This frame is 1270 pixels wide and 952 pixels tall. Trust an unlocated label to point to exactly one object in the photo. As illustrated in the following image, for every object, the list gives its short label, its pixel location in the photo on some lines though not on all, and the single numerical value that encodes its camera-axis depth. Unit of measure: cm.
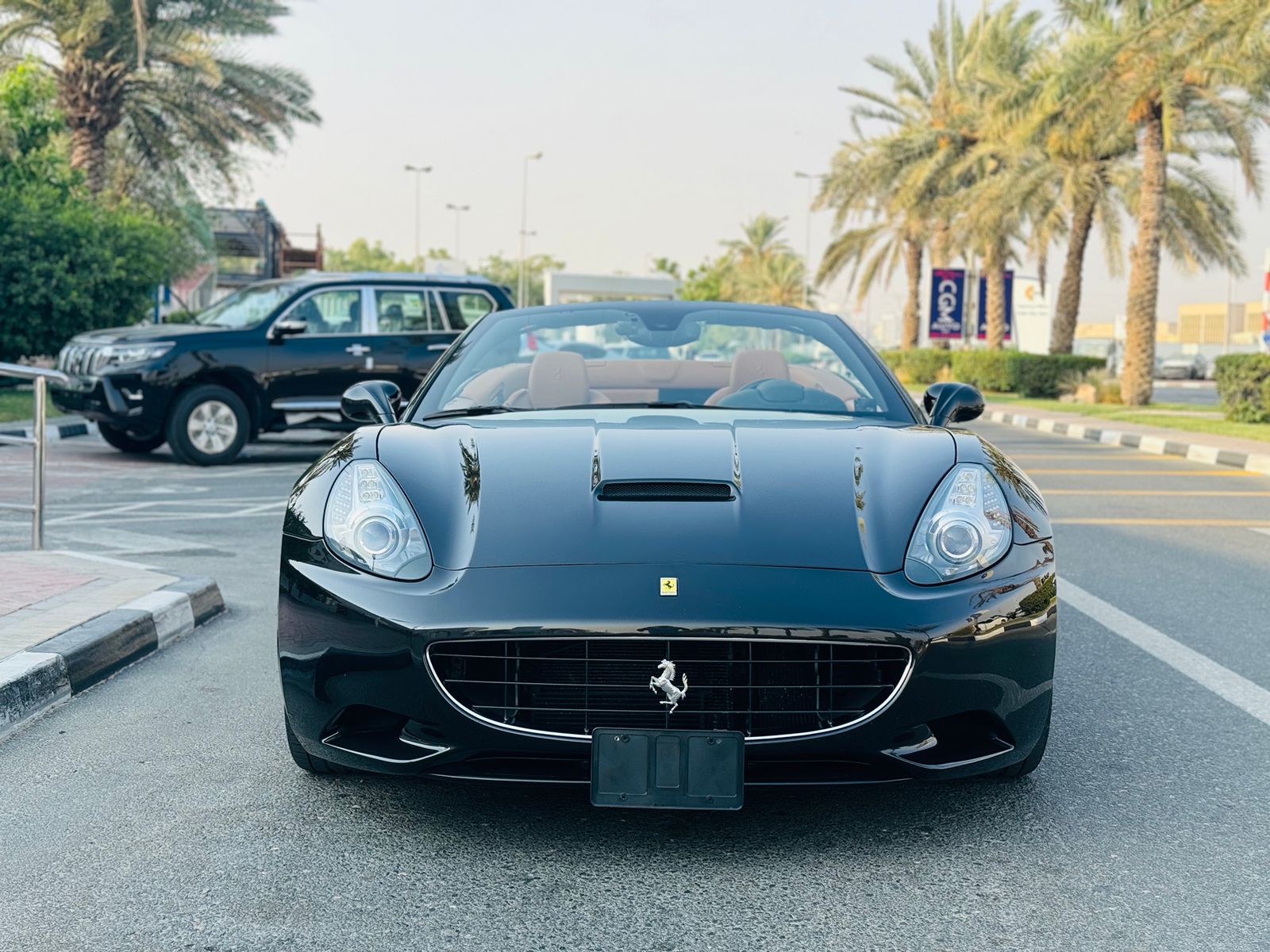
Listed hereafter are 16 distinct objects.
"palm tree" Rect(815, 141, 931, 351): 3944
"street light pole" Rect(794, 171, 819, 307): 7281
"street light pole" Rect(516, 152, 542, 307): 8569
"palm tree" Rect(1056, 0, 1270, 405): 2228
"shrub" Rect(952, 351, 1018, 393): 3428
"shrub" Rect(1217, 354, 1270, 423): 2041
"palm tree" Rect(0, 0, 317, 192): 2225
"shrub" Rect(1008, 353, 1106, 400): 3191
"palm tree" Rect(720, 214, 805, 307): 7956
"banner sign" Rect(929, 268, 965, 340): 3584
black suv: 1297
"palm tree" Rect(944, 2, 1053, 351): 3017
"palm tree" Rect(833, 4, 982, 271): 3700
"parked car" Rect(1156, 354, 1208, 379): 5928
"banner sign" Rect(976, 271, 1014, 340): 3809
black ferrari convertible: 302
